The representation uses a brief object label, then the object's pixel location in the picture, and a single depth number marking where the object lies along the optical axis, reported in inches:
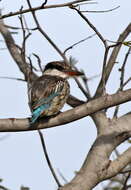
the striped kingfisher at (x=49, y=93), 364.5
